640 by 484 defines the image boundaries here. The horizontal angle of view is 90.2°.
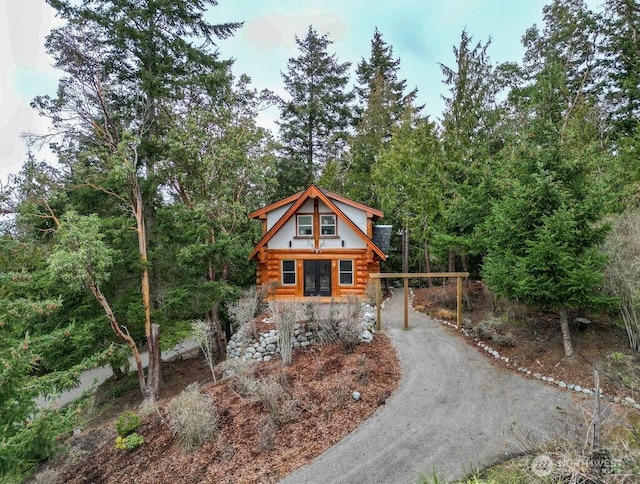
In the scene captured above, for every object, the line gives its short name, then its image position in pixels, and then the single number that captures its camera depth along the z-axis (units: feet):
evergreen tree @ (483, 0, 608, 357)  26.30
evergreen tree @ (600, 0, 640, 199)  55.72
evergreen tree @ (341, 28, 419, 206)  76.89
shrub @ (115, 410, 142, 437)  27.02
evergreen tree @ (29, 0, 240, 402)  36.45
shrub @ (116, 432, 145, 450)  25.37
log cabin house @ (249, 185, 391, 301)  52.44
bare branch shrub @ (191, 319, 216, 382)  32.50
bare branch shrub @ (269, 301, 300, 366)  31.86
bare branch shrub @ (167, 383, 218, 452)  23.36
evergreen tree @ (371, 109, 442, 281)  52.24
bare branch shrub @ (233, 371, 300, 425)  23.66
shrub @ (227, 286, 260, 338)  38.22
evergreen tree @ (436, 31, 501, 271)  45.19
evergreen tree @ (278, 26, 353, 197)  81.87
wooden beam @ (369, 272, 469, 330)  36.99
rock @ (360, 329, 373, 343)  34.40
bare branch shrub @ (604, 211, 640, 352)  25.99
